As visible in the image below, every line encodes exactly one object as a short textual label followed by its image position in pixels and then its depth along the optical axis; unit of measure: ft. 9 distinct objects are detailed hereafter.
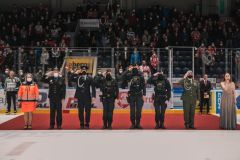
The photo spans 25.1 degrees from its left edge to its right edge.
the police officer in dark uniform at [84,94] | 53.98
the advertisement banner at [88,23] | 107.24
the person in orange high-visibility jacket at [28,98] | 53.93
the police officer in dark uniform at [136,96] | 54.54
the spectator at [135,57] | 85.40
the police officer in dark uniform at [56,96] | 53.93
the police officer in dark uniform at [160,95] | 54.82
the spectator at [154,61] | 83.35
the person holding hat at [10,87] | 74.69
